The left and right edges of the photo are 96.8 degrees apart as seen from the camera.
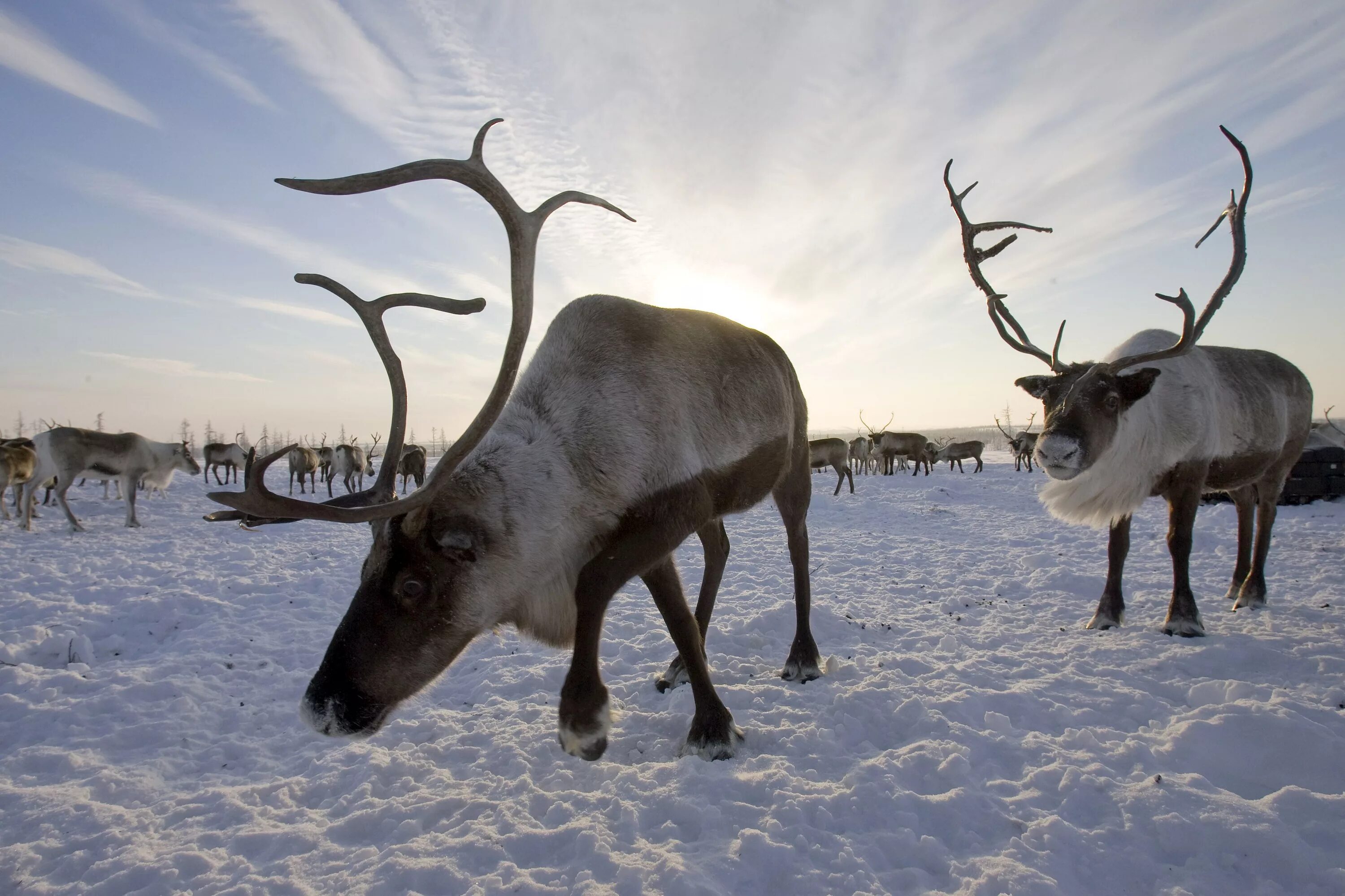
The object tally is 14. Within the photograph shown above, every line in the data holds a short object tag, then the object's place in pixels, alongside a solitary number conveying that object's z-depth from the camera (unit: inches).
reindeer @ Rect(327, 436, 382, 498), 944.3
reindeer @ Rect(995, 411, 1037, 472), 1003.8
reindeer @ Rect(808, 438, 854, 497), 860.6
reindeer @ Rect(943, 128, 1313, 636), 165.0
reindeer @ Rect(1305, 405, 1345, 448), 470.6
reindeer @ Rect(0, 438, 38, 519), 463.8
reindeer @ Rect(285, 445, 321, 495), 914.7
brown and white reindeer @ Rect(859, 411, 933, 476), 1128.2
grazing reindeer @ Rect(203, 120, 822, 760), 81.7
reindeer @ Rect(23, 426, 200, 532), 502.0
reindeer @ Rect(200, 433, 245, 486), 1020.5
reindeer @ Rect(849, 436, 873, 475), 1246.9
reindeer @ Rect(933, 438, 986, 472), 1293.1
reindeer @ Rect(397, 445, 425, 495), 781.9
